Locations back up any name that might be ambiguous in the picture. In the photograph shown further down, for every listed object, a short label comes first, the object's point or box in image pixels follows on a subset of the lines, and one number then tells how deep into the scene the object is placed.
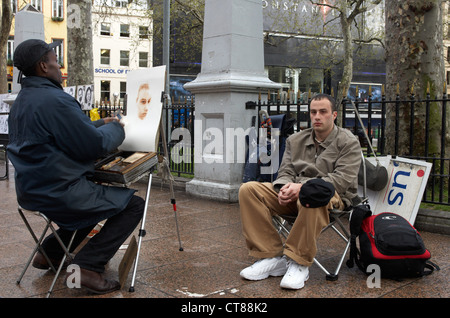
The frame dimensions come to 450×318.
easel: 3.65
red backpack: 3.67
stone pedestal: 7.39
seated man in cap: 3.37
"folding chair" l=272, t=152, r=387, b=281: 3.81
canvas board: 4.12
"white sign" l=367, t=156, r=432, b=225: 4.71
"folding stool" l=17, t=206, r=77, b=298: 3.53
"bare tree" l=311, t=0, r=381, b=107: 23.00
